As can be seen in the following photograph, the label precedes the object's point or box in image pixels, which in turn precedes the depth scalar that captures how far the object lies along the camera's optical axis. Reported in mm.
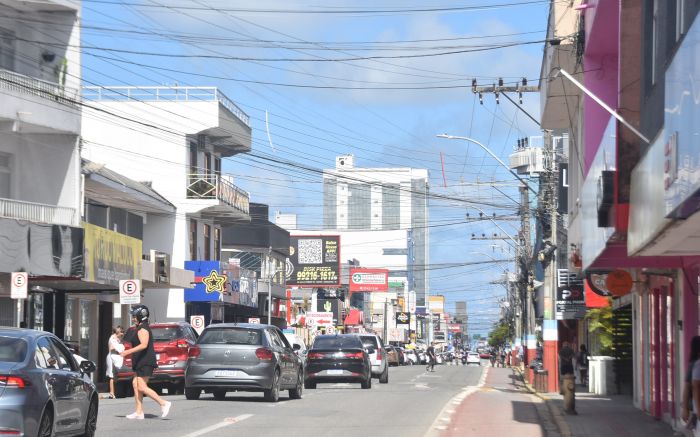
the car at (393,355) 83500
